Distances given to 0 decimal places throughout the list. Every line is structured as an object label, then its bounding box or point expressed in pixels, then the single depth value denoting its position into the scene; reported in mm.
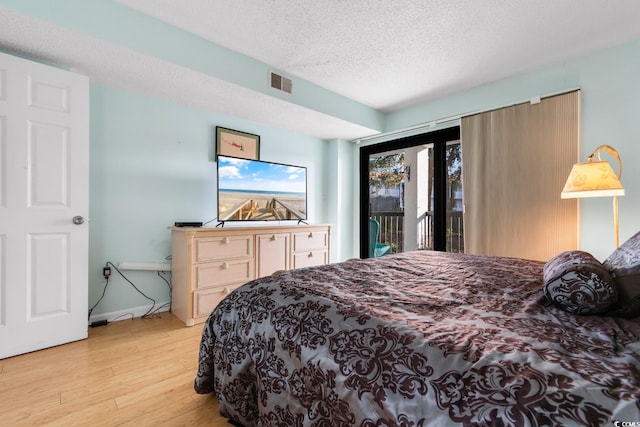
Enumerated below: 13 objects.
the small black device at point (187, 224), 2761
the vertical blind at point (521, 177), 2490
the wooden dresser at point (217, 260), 2518
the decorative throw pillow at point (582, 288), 867
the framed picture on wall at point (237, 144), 3164
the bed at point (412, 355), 552
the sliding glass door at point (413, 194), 3369
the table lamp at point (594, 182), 1904
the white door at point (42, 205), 1876
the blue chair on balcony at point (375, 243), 4176
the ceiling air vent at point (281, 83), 2660
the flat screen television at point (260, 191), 2964
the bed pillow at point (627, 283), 866
